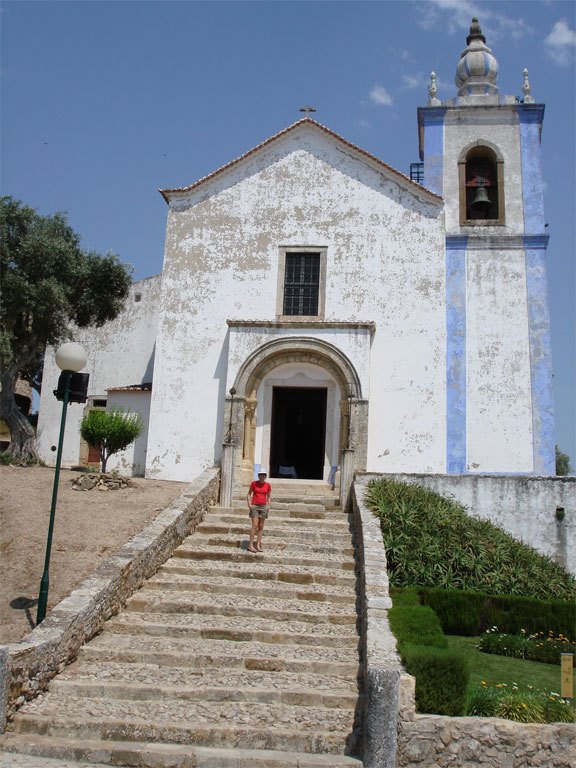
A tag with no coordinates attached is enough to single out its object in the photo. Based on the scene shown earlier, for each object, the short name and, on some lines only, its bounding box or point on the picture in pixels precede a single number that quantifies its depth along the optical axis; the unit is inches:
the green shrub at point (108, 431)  645.9
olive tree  650.8
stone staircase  270.4
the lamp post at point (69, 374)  384.2
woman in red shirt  464.1
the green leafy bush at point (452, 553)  468.4
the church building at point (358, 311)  639.1
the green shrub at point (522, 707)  275.1
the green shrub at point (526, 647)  386.3
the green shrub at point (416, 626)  325.4
